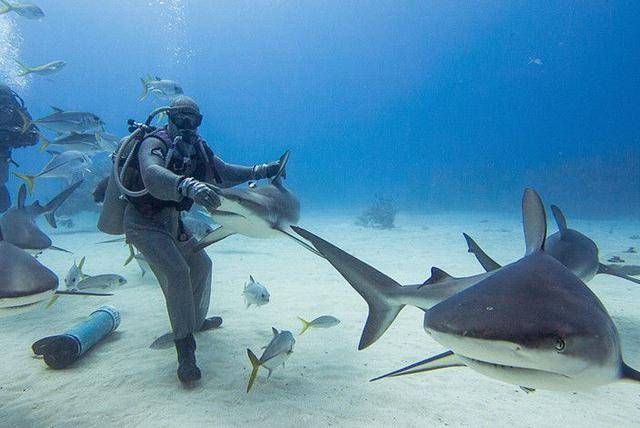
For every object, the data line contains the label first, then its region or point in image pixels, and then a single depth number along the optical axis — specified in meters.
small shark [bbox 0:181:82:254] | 5.17
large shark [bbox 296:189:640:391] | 1.25
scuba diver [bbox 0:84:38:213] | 7.57
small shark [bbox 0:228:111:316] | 2.24
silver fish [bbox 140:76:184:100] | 9.15
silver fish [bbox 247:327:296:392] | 3.16
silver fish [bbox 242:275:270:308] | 5.11
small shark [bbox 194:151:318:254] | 3.47
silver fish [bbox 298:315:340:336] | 4.64
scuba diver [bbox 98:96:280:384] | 3.49
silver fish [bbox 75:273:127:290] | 5.80
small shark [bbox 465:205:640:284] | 4.54
